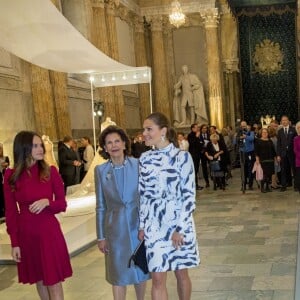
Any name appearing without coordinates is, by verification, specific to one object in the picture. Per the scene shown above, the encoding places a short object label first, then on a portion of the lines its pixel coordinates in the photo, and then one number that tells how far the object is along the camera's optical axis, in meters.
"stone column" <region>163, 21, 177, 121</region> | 24.39
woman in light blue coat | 3.92
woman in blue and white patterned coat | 3.67
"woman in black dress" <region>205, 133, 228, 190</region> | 13.34
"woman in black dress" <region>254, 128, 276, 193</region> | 12.27
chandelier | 18.14
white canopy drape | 6.52
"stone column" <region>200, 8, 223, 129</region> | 23.42
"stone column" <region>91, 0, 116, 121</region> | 18.47
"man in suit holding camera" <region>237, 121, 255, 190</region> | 12.88
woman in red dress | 3.88
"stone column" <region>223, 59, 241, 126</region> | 24.38
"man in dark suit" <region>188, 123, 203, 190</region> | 14.38
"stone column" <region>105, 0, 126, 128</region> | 19.41
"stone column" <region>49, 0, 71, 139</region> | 14.57
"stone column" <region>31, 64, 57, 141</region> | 13.62
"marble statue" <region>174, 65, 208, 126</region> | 23.31
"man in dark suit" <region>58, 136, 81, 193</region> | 11.59
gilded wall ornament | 24.98
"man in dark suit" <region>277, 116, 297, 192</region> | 12.07
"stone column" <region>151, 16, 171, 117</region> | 23.77
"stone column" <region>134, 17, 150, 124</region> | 23.27
